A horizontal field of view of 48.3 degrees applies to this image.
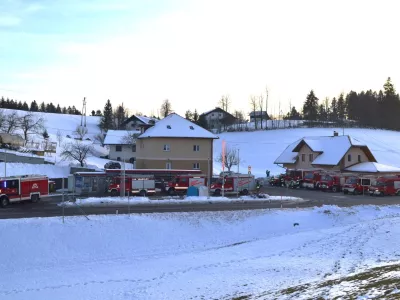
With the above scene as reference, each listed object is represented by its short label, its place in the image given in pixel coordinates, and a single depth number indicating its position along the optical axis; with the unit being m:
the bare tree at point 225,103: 158.12
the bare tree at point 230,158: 82.00
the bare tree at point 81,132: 114.75
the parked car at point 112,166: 62.47
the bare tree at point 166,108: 149.12
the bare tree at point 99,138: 112.60
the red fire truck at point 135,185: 44.03
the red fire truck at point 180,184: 47.19
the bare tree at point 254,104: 143.50
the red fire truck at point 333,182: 54.12
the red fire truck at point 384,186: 49.97
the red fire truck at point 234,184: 47.88
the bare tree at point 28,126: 91.00
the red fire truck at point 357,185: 50.78
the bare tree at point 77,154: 67.82
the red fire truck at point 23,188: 34.22
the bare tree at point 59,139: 93.97
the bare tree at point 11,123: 86.90
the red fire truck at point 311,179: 57.18
